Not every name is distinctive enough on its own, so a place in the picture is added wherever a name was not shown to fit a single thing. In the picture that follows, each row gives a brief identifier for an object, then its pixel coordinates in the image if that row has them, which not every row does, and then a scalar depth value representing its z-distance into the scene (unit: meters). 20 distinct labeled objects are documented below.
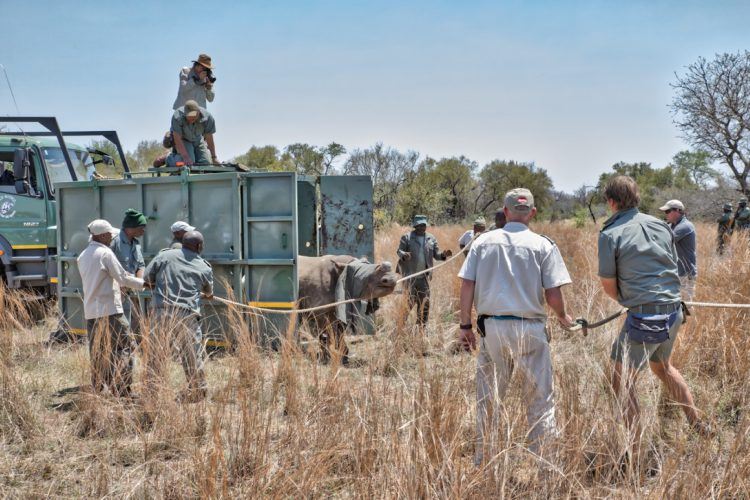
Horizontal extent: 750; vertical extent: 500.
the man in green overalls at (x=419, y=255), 9.40
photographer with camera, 8.88
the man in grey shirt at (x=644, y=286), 4.38
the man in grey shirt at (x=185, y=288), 5.72
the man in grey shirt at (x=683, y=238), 7.47
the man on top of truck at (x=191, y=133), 8.50
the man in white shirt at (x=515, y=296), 4.14
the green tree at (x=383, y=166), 31.74
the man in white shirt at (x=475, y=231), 10.33
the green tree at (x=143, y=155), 30.54
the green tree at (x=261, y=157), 33.46
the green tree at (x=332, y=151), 31.83
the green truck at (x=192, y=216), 7.80
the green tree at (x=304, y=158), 30.79
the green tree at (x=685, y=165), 41.69
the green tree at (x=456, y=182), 33.38
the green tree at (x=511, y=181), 38.19
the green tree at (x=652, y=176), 43.47
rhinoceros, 7.43
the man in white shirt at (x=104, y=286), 6.02
